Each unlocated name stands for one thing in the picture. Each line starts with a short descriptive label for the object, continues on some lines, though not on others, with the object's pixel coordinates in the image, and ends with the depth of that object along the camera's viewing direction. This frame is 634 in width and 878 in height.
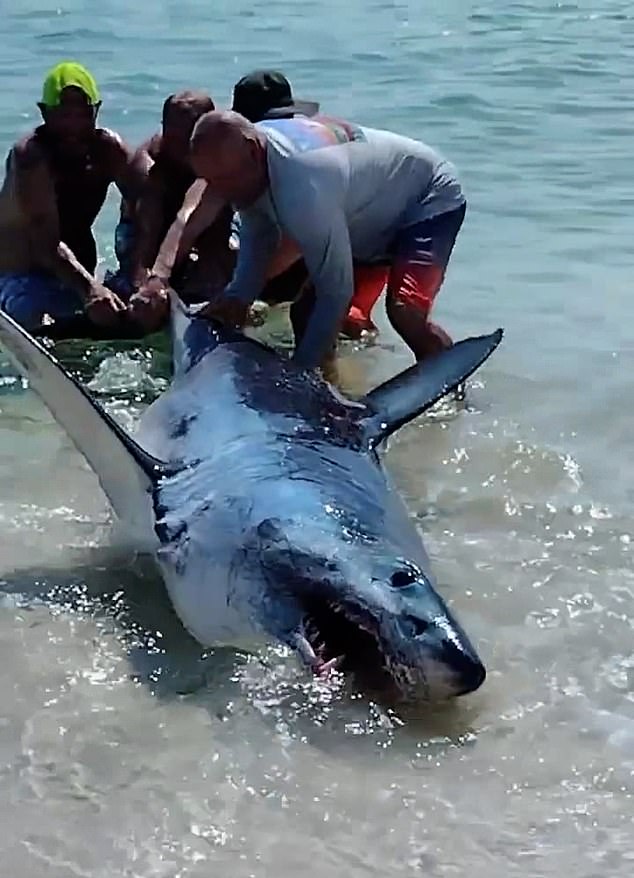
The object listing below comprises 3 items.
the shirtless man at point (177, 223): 7.14
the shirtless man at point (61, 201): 7.00
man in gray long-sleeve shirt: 5.40
